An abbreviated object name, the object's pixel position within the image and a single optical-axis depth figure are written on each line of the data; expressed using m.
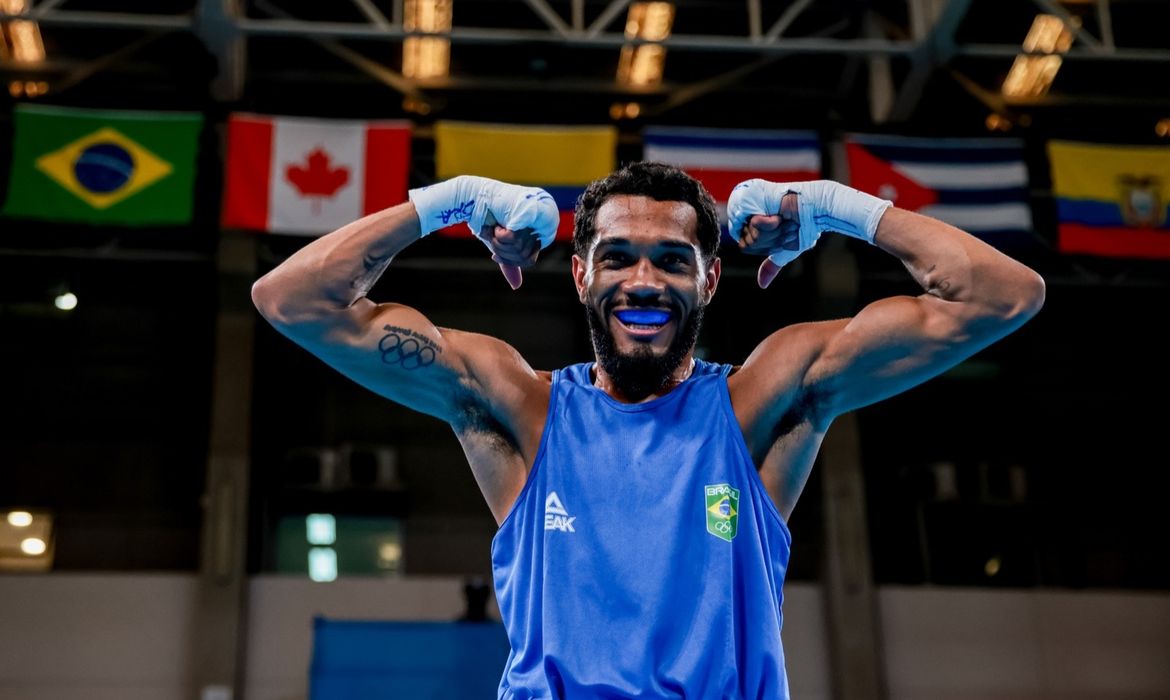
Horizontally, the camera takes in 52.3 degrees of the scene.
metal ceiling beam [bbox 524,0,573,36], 10.00
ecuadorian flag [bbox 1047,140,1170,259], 9.59
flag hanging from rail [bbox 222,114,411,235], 9.32
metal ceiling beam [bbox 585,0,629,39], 9.88
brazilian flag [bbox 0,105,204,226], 9.29
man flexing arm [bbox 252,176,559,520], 2.67
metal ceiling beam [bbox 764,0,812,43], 10.34
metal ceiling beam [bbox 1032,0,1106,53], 9.78
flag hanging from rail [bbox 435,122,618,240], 9.41
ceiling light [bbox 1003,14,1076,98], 11.44
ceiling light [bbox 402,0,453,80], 11.30
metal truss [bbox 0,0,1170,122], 9.95
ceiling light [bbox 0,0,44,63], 11.20
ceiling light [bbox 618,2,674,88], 11.41
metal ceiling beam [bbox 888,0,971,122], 10.04
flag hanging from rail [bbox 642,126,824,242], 9.48
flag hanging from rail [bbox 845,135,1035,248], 9.54
